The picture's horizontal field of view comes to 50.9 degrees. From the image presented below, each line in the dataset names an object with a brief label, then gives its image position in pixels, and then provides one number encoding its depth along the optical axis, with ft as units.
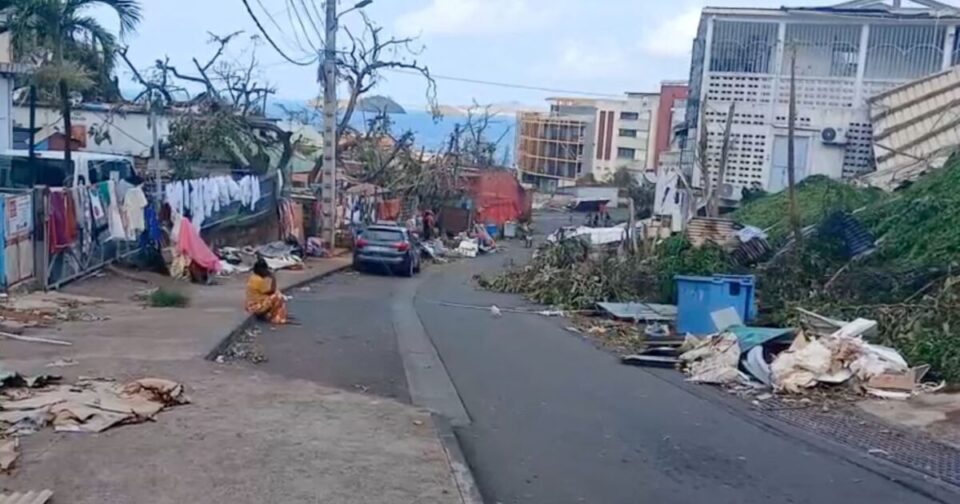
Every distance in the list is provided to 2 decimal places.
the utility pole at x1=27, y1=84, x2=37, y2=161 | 68.66
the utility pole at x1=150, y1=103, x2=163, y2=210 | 73.27
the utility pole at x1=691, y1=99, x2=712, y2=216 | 86.68
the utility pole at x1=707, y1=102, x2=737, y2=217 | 83.41
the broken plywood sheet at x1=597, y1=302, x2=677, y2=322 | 63.93
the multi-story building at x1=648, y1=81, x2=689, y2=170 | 269.85
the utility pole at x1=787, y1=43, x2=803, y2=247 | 61.72
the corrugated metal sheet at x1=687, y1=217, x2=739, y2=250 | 76.99
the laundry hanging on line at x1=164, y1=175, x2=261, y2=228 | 77.30
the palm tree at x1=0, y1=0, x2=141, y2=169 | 62.03
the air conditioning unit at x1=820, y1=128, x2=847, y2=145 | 101.14
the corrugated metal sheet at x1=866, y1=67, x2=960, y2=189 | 84.99
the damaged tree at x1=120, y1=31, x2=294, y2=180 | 106.42
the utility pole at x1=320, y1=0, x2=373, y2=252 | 102.27
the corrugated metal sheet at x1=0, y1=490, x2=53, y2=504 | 19.35
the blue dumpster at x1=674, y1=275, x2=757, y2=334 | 55.67
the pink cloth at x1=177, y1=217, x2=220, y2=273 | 71.00
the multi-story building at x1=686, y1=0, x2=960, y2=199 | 102.94
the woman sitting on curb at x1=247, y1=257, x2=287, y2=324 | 54.29
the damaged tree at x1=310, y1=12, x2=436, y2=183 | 124.16
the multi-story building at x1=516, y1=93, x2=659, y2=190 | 323.37
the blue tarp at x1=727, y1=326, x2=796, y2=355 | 45.34
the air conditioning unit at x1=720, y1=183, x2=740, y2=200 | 108.47
